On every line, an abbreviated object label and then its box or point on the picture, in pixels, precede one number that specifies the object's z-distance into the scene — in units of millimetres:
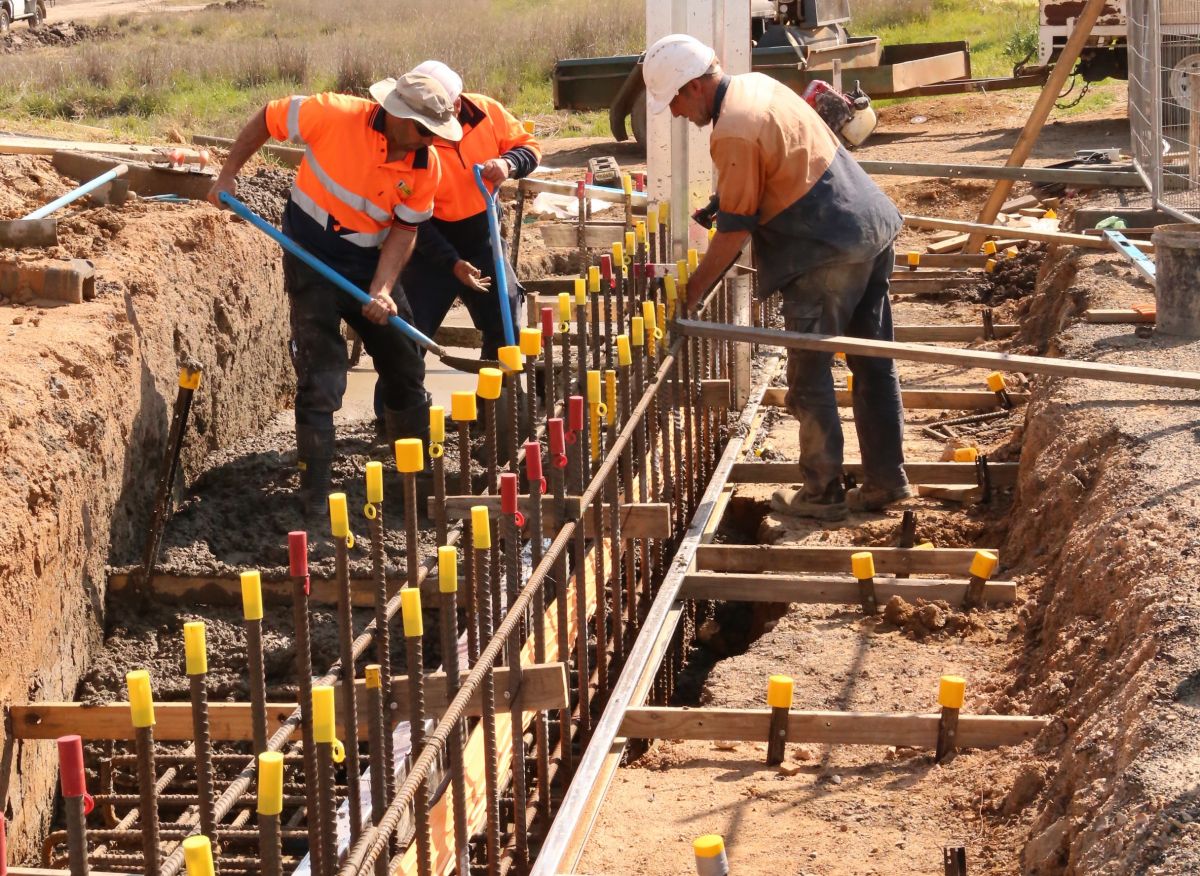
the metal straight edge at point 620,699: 3637
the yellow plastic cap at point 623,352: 4895
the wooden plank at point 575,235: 8836
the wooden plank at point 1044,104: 8852
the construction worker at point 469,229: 6547
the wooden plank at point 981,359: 5281
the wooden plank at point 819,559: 5230
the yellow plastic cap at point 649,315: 5375
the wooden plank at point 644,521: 4898
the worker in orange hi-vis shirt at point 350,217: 5695
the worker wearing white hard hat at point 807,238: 5250
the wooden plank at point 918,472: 6039
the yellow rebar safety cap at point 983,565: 4934
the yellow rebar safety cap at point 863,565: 4953
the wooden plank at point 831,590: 5023
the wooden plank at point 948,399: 7031
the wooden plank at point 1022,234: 7902
